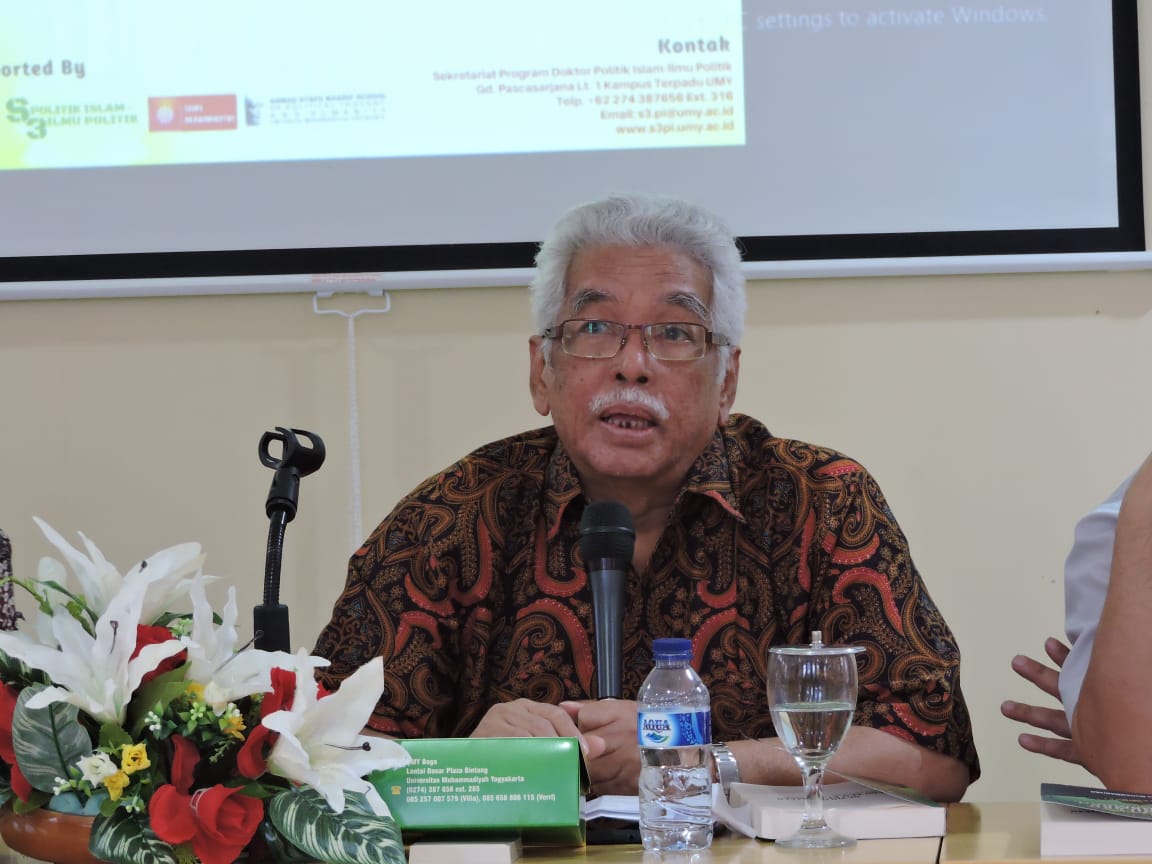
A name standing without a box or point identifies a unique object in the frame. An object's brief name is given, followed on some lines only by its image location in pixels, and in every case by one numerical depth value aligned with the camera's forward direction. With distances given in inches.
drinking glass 131.0
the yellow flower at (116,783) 121.3
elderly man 147.4
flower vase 122.6
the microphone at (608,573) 134.2
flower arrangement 121.5
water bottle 129.9
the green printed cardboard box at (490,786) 128.1
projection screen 170.7
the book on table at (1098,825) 126.0
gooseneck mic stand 132.3
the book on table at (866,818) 130.0
